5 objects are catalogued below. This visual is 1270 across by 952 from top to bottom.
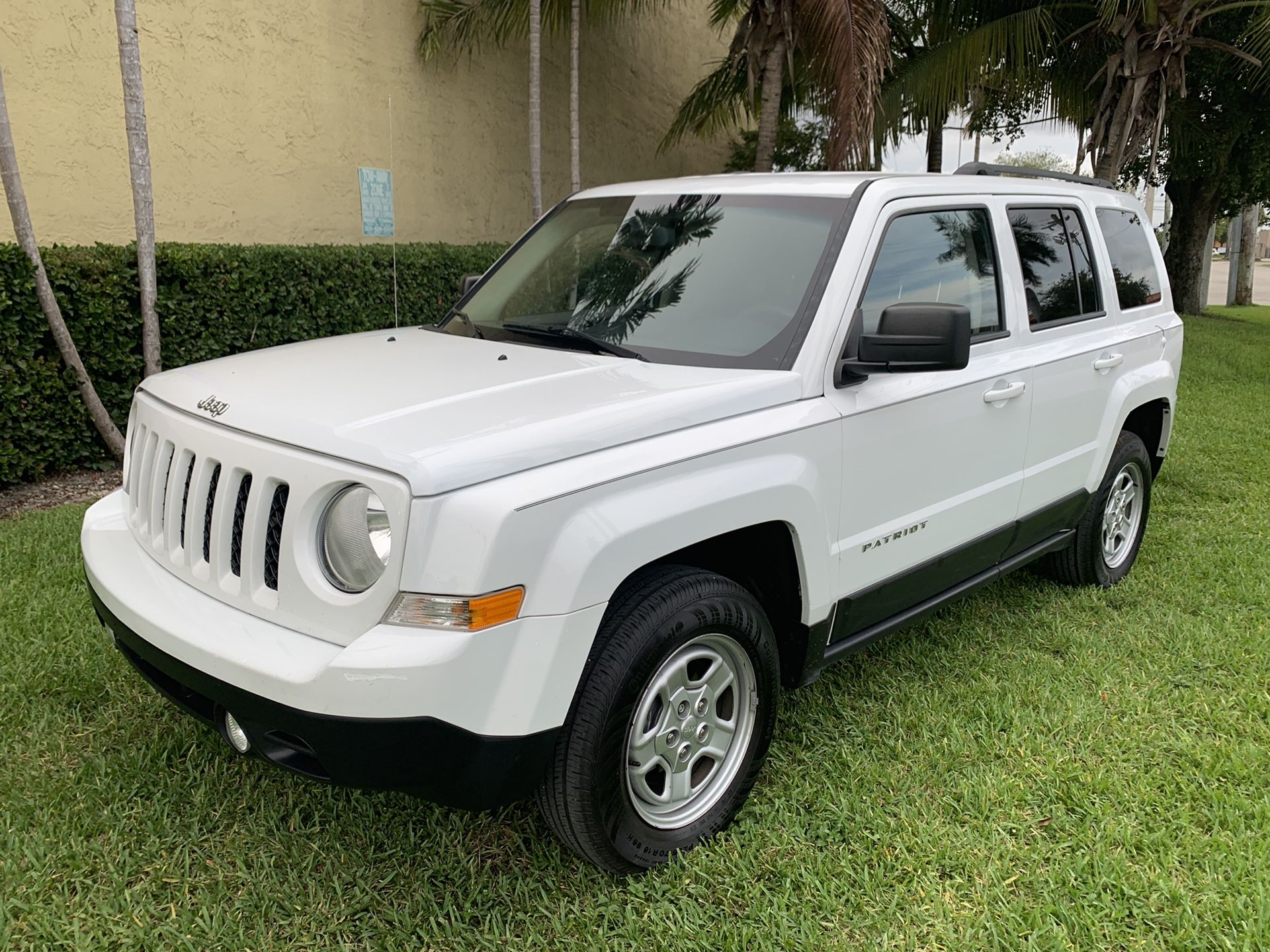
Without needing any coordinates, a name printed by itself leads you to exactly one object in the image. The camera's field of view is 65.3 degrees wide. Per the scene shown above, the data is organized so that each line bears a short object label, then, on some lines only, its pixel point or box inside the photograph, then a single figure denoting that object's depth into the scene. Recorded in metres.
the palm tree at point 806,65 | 8.65
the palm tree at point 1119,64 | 11.06
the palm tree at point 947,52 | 11.21
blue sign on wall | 9.52
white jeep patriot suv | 2.25
